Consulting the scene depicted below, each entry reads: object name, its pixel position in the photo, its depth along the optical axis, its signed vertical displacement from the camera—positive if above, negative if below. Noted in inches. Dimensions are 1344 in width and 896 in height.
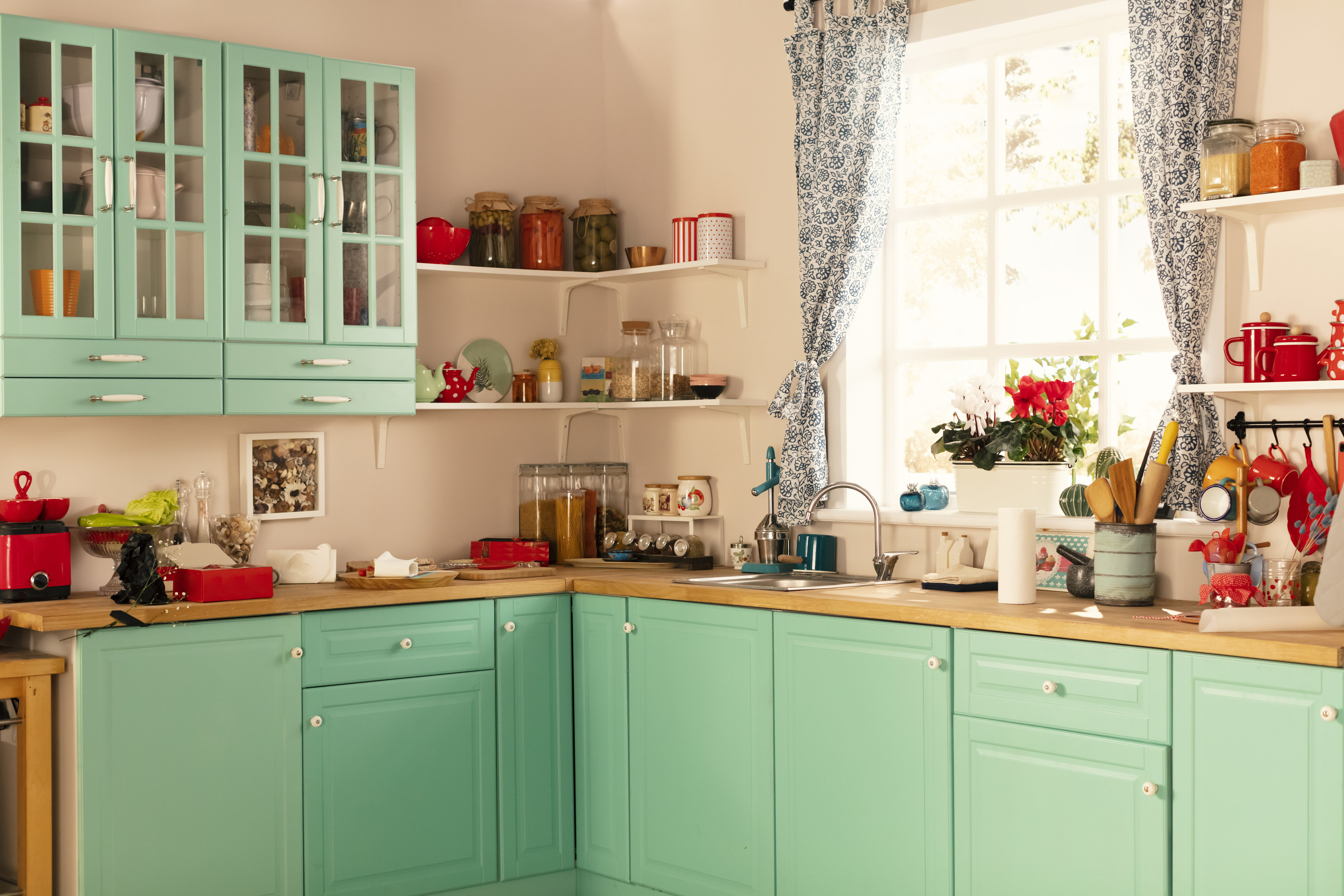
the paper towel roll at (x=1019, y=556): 124.3 -10.7
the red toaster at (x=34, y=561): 134.3 -12.1
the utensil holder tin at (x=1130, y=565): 121.3 -11.3
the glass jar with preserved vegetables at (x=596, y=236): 179.5 +27.9
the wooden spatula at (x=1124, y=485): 121.7 -4.0
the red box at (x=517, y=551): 164.7 -13.5
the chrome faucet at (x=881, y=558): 145.7 -12.8
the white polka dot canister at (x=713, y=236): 166.1 +25.8
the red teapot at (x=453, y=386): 170.1 +7.2
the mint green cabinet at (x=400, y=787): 137.9 -36.8
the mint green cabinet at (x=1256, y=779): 95.7 -25.2
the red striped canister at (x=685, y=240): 167.9 +25.6
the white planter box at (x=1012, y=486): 138.0 -4.7
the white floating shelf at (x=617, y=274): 164.9 +22.0
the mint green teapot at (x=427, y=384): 165.8 +7.3
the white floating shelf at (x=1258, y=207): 114.1 +20.9
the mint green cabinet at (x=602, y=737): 149.4 -33.7
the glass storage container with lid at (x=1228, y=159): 118.2 +25.2
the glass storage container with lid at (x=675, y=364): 173.2 +10.2
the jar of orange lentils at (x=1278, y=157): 115.7 +24.8
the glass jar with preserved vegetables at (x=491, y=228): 172.9 +27.8
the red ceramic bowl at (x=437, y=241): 166.2 +25.2
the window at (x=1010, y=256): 140.3 +20.9
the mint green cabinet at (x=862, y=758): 120.3 -29.9
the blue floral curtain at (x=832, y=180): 151.9 +30.4
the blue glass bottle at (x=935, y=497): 149.5 -6.3
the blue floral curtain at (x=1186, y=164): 123.8 +26.1
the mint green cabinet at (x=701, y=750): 136.0 -32.7
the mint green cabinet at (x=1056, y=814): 105.6 -31.0
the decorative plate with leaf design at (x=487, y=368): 174.2 +9.9
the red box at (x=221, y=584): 132.7 -14.3
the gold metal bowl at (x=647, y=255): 173.8 +24.5
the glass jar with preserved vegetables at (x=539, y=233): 176.9 +27.9
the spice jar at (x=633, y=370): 174.1 +9.5
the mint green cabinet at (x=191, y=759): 125.2 -30.9
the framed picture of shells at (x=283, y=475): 156.1 -3.9
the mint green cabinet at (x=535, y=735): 149.6 -33.4
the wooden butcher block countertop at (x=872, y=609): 101.0 -15.8
